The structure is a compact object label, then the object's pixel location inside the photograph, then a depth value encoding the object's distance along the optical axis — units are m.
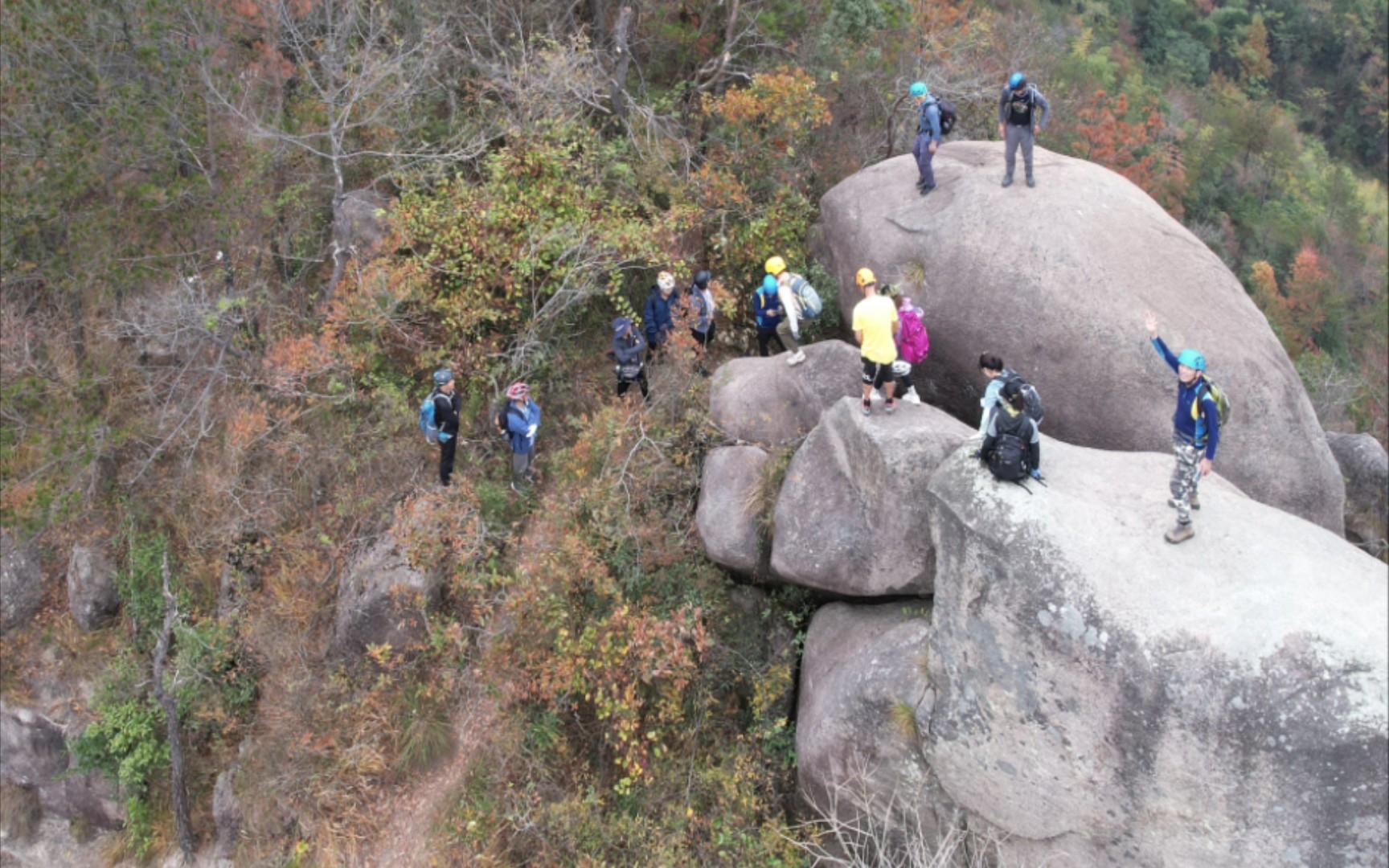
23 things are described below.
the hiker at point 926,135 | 12.78
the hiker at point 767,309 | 12.97
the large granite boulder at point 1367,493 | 12.90
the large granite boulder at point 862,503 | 10.20
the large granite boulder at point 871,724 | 9.95
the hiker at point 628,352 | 13.12
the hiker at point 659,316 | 13.41
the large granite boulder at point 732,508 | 11.63
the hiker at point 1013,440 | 8.73
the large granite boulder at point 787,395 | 12.29
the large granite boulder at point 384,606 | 13.72
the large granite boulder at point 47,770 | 16.02
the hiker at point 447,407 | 11.95
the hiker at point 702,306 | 13.24
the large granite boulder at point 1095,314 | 10.90
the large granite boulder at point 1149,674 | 7.43
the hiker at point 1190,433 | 7.73
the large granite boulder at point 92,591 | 16.70
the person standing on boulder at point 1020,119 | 12.07
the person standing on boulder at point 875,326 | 9.96
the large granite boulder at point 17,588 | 17.12
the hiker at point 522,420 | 12.48
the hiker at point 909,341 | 10.49
